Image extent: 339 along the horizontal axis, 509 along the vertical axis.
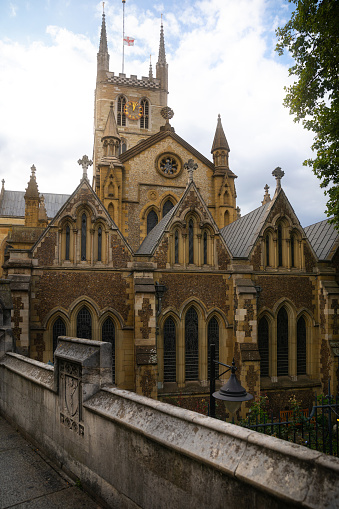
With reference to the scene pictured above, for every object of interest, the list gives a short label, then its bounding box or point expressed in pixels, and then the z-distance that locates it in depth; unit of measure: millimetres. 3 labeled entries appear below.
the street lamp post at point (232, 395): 5962
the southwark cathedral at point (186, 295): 12648
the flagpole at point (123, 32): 49906
